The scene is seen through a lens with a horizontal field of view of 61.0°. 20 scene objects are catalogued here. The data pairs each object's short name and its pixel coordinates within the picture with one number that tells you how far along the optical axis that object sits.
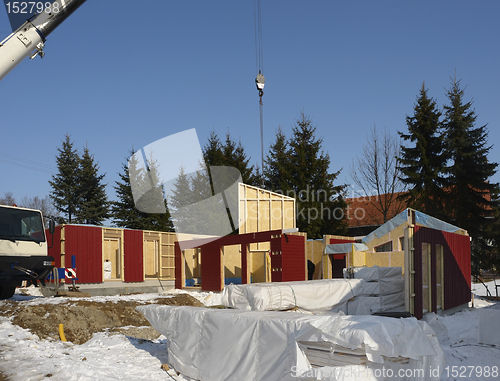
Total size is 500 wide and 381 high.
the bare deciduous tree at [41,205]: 60.03
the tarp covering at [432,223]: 14.14
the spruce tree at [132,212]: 35.97
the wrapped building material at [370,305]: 12.46
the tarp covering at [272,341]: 4.62
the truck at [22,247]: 11.08
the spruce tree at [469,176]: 27.00
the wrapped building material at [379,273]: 13.07
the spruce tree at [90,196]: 35.81
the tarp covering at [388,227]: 16.80
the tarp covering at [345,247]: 18.61
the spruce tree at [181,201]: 36.03
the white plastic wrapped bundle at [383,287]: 12.77
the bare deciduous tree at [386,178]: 28.96
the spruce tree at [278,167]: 32.62
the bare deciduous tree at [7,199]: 57.46
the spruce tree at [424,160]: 27.94
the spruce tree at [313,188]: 30.67
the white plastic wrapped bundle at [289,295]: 9.87
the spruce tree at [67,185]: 36.38
